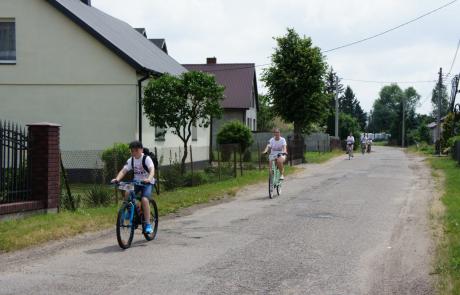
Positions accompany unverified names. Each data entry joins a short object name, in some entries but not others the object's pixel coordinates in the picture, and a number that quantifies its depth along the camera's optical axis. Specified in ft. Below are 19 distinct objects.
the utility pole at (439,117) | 141.38
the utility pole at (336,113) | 172.74
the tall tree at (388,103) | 472.69
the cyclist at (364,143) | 147.98
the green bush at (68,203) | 39.29
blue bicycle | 27.66
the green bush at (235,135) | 100.83
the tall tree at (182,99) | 60.44
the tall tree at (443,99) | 424.87
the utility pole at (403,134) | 290.97
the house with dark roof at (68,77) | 68.54
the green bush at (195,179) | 58.08
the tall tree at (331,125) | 238.07
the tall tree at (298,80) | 108.78
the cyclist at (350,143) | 120.32
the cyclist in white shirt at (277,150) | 50.85
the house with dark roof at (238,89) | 149.18
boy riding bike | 29.30
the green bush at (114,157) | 54.58
